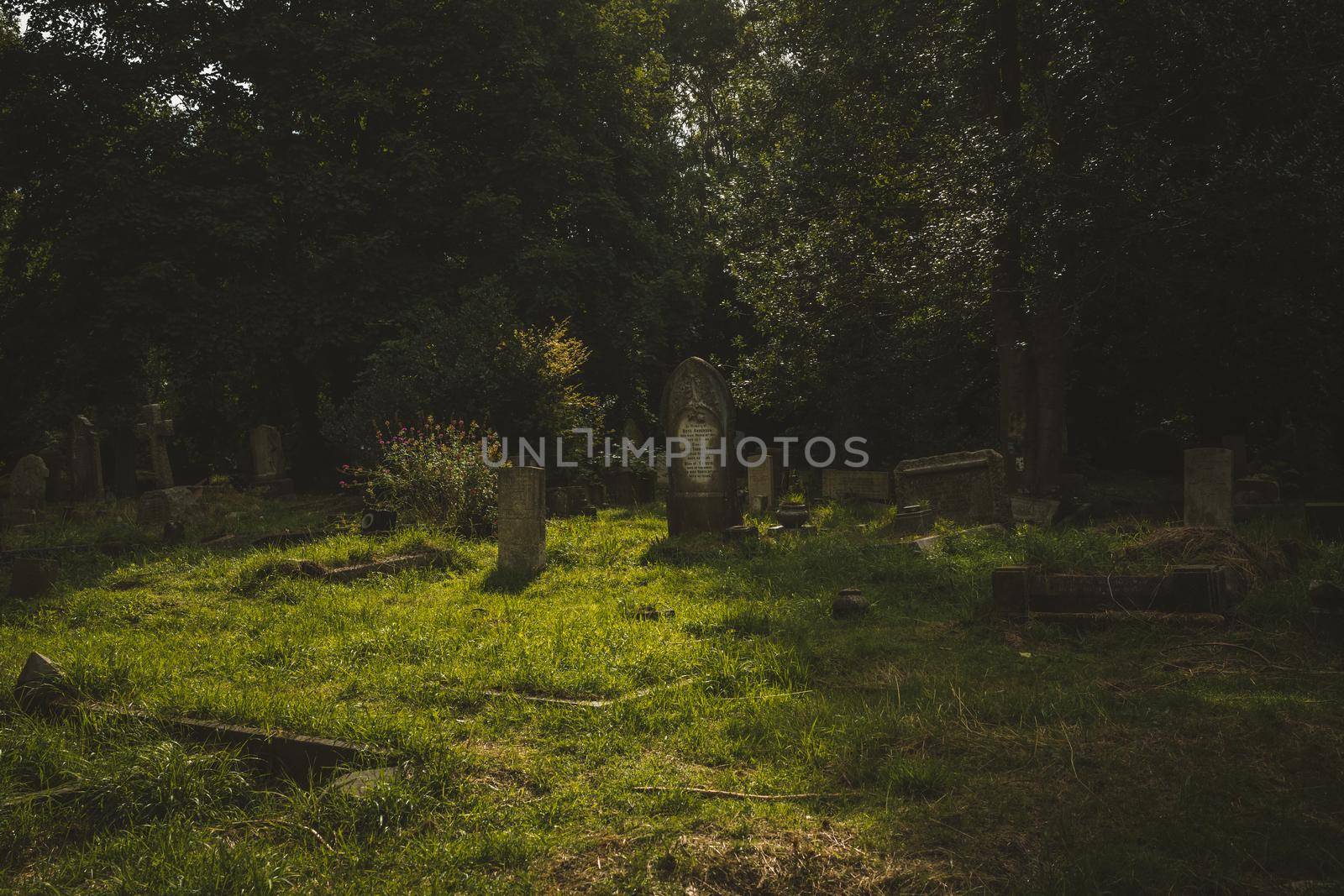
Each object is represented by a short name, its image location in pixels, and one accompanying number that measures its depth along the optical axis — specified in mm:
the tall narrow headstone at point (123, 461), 20422
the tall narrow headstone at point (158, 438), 16844
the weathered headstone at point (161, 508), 13773
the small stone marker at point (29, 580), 8312
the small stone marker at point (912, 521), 10898
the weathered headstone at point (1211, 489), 9734
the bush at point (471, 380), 15406
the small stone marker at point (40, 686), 4758
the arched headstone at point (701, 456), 11344
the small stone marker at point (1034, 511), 12047
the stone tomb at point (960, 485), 11844
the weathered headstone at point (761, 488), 14812
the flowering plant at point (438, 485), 11719
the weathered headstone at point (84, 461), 17766
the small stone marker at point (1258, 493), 12898
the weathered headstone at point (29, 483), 15852
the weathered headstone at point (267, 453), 19438
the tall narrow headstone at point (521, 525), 9289
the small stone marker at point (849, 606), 7051
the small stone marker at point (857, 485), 15633
